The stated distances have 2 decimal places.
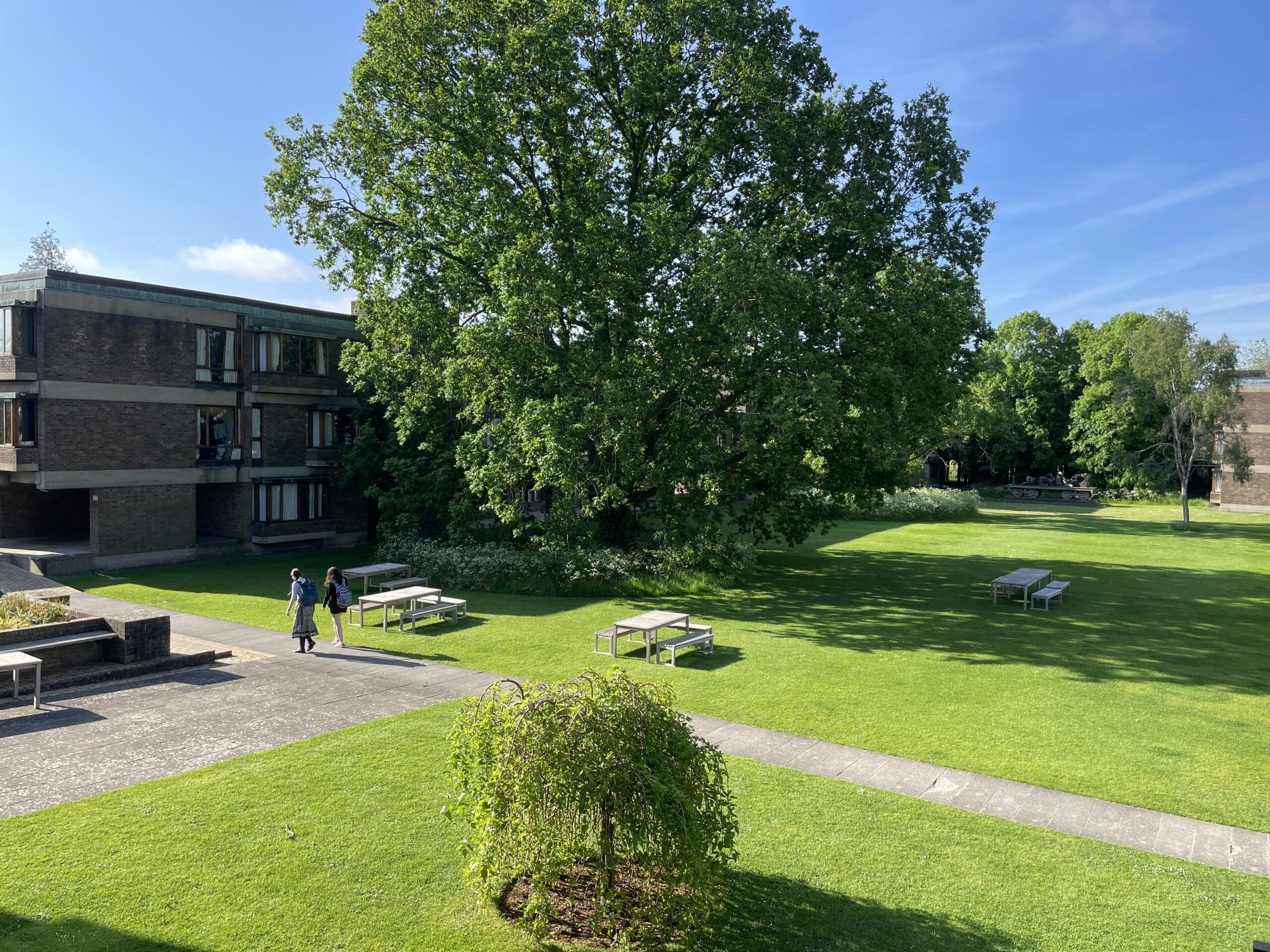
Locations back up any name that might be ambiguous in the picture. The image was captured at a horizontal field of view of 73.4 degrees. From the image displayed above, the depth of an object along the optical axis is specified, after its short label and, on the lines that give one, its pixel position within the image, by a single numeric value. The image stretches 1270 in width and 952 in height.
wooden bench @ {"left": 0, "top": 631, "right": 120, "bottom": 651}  13.89
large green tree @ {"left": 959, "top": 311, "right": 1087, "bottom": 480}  69.62
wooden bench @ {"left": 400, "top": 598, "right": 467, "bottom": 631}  18.56
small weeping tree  6.29
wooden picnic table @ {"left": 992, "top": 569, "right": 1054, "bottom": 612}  22.14
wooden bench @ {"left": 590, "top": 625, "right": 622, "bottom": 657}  16.53
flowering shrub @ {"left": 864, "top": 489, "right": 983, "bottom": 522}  47.34
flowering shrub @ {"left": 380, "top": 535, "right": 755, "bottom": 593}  23.84
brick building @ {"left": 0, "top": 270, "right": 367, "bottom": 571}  25.69
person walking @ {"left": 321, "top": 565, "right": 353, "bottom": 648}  17.06
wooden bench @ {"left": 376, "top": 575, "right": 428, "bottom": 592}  21.78
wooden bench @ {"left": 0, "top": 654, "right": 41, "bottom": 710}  12.31
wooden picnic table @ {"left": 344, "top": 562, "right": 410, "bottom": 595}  21.44
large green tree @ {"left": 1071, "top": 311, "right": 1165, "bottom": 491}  51.62
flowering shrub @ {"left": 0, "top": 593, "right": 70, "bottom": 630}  14.83
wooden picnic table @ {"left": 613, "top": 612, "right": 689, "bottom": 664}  16.42
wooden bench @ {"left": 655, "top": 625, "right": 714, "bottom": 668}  16.06
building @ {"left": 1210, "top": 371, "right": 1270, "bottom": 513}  55.25
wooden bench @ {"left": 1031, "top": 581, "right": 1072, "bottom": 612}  21.45
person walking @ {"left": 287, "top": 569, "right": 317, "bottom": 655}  16.31
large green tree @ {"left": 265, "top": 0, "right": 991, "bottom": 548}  21.53
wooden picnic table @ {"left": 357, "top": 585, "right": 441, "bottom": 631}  19.06
